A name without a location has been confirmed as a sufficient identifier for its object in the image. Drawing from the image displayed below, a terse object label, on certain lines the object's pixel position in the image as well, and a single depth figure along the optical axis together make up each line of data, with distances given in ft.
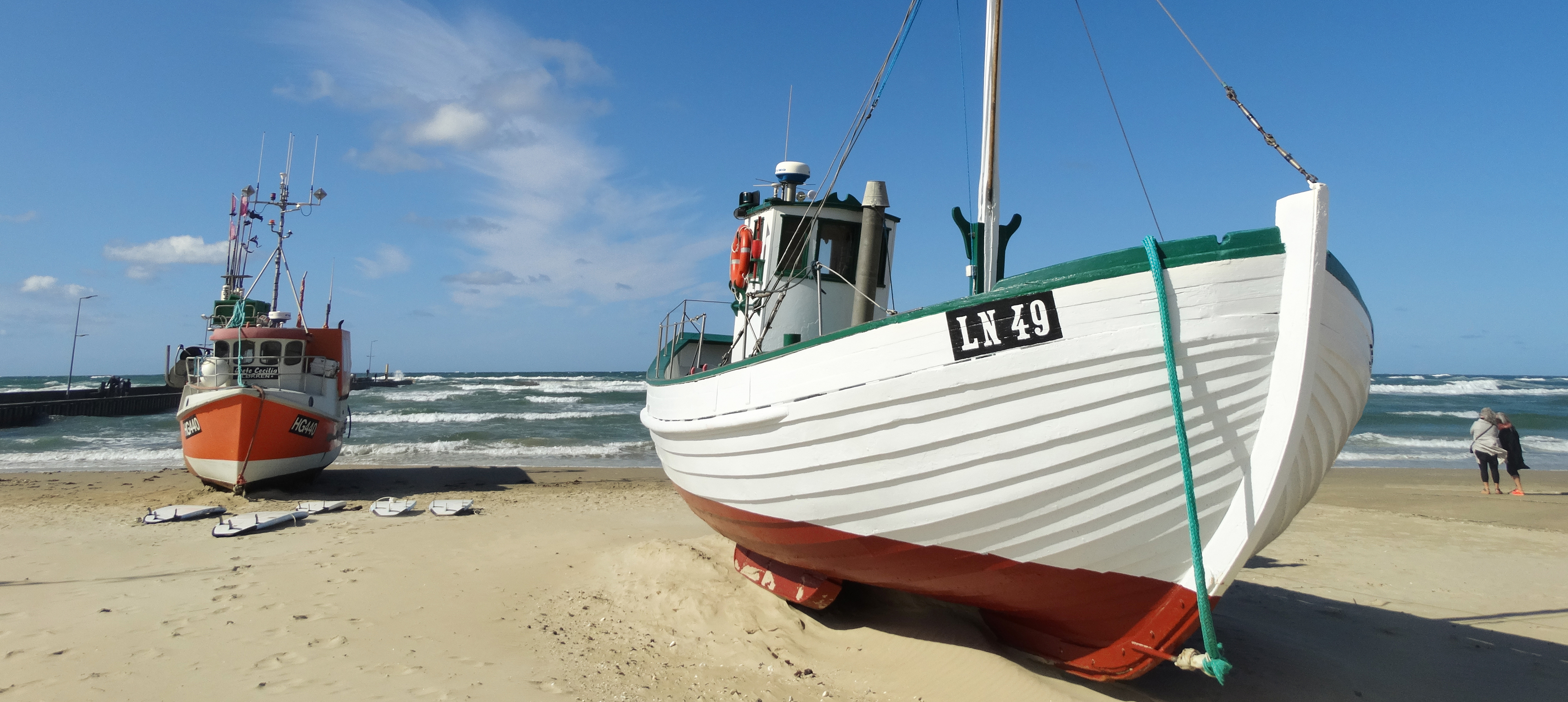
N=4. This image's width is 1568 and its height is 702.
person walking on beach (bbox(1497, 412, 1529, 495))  45.29
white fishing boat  11.79
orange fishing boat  39.22
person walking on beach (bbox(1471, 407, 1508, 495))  45.55
